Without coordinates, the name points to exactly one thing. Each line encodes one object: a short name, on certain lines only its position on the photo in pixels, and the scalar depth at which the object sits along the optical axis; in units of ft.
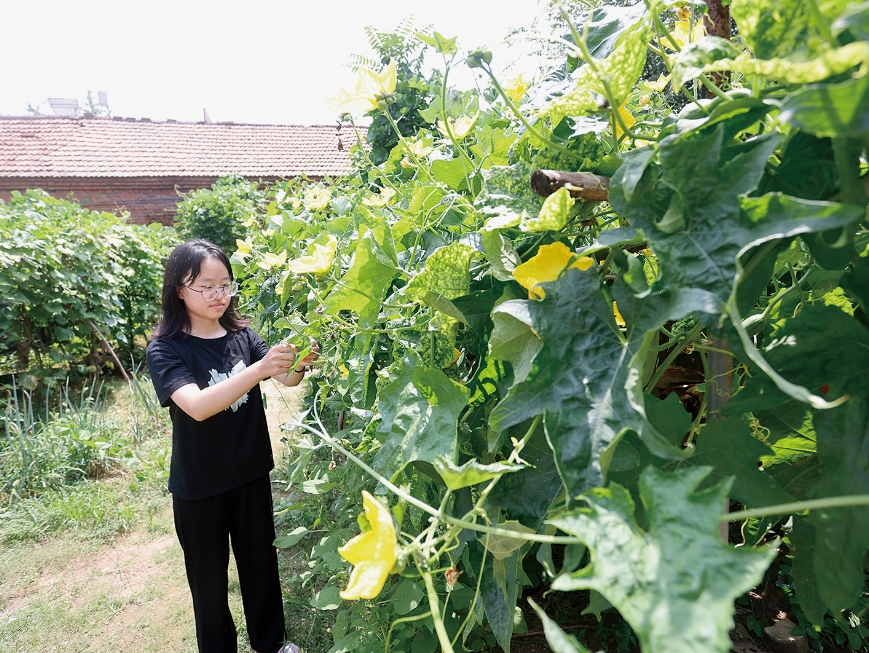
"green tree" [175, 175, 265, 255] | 28.55
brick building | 43.19
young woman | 6.62
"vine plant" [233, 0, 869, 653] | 1.18
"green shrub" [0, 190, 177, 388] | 15.78
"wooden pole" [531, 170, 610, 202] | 1.94
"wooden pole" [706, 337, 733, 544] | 2.14
